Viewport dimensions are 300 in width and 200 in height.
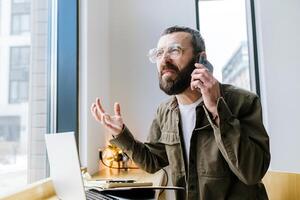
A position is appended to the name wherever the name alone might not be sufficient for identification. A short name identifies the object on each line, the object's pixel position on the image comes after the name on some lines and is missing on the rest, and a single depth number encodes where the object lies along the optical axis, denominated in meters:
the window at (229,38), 2.79
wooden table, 1.28
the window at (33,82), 1.47
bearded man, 1.12
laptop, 0.97
